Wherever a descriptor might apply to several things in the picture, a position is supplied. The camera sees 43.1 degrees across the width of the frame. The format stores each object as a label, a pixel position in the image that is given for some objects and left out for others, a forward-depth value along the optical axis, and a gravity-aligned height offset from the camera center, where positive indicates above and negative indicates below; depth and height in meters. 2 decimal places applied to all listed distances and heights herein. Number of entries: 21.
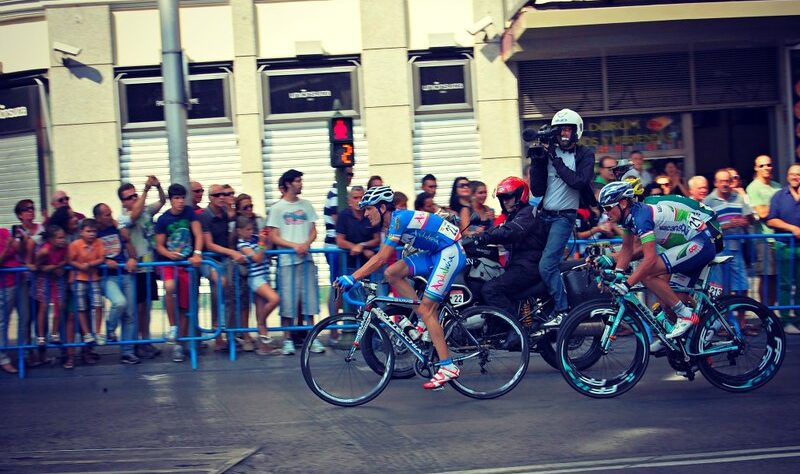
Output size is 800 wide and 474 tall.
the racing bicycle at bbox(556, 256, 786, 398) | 8.07 -1.15
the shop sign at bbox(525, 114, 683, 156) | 17.02 +1.17
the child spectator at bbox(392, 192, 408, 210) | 12.03 +0.17
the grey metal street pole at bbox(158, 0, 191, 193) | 11.69 +1.58
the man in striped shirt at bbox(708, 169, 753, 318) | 11.02 -0.25
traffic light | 11.45 +0.85
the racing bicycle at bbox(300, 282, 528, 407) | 8.30 -1.15
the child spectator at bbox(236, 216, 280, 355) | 10.92 -0.70
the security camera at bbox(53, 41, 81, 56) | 15.91 +2.88
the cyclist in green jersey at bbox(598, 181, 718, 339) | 8.08 -0.29
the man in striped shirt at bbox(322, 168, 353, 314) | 11.14 -0.16
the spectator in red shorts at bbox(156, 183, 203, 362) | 10.80 -0.20
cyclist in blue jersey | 8.36 -0.35
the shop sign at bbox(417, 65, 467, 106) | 16.66 +2.11
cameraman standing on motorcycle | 9.33 +0.29
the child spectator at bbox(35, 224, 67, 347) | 10.58 -0.46
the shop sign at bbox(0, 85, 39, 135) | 16.42 +2.05
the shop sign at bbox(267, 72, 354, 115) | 16.55 +2.10
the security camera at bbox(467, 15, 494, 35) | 16.22 +2.99
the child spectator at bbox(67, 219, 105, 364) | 10.63 -0.46
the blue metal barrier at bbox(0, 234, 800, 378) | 10.62 -0.78
